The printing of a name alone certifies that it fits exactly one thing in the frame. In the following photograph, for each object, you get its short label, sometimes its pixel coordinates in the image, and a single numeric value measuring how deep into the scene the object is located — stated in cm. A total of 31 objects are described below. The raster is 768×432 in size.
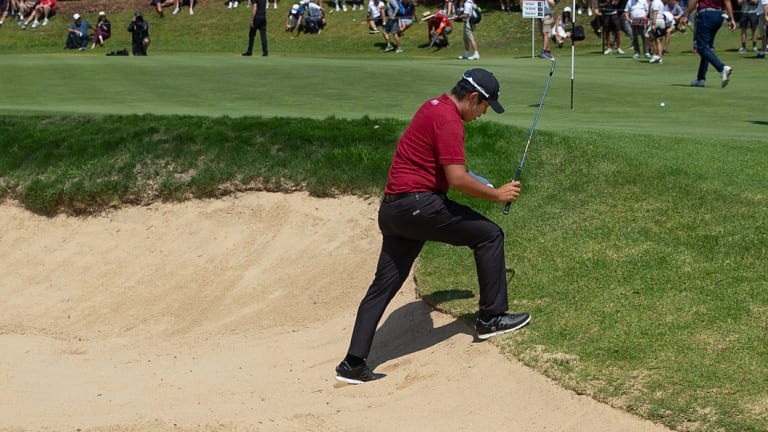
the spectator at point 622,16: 3478
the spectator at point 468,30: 3338
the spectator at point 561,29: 3812
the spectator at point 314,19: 4606
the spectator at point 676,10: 3402
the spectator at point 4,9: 5323
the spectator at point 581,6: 4166
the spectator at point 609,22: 3466
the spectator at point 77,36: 4578
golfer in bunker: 771
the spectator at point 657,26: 3098
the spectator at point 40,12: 5259
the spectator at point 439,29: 4025
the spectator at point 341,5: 4838
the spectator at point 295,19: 4659
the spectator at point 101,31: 4584
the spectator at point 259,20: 3281
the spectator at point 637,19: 3303
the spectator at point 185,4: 5234
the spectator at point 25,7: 5341
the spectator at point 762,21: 3105
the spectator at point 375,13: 4347
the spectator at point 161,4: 5147
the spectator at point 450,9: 4125
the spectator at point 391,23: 4154
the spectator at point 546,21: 3141
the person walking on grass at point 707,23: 2102
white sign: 3075
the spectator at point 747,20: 3281
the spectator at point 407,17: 4268
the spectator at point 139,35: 3662
